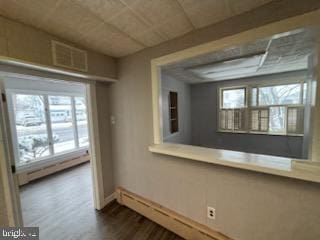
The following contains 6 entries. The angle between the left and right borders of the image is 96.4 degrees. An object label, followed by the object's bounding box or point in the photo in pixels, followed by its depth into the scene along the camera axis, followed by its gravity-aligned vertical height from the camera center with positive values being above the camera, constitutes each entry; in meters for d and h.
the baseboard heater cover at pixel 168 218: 1.50 -1.34
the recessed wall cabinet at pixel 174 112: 3.94 -0.12
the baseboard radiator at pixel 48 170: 3.06 -1.39
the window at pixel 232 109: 4.29 -0.11
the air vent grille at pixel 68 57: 1.44 +0.60
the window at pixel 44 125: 3.18 -0.30
